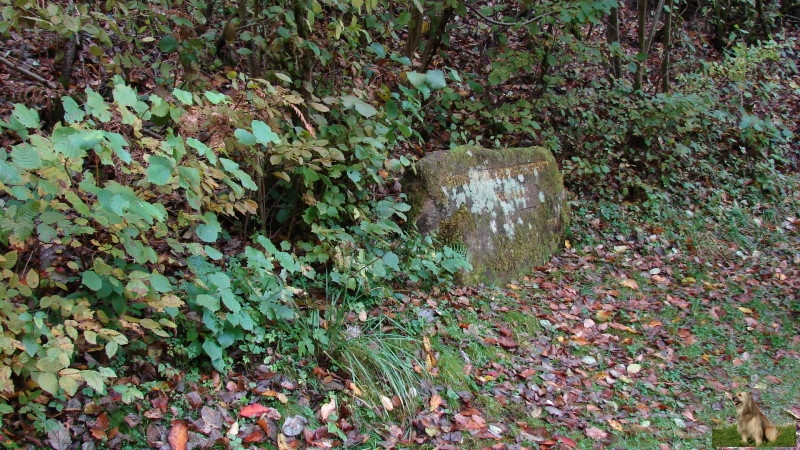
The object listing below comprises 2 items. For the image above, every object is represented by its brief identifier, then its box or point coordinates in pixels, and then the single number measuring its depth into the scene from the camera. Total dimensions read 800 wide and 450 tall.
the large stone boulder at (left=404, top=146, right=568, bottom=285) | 5.86
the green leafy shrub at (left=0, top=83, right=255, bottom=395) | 2.95
